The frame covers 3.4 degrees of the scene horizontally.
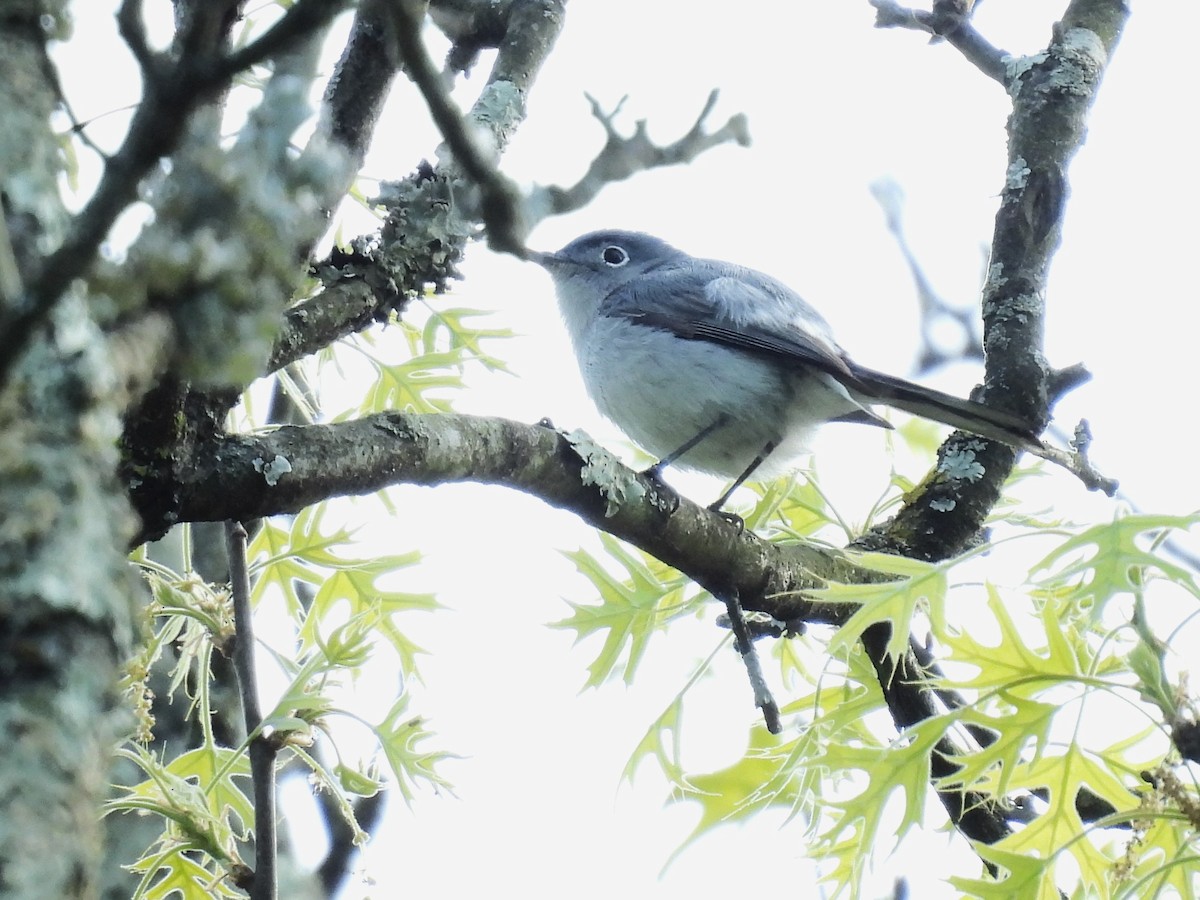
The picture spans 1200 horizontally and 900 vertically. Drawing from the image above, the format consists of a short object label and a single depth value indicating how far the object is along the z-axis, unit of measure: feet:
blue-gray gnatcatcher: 12.54
